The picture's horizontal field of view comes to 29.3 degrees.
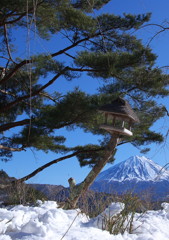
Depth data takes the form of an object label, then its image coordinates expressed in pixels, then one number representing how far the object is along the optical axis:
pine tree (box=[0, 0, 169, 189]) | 6.50
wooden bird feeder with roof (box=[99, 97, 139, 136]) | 4.75
